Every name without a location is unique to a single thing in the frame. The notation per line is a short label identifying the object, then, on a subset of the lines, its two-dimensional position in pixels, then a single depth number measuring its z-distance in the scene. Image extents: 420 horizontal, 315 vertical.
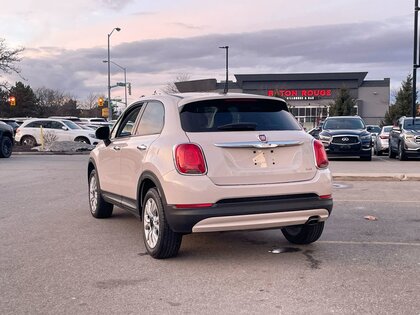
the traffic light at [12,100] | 43.40
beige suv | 5.11
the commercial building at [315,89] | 66.75
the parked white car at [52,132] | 26.29
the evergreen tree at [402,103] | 52.59
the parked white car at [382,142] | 23.16
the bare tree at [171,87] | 79.66
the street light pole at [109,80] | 49.12
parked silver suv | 18.73
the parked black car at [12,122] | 38.61
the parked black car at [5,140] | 19.41
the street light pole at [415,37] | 26.47
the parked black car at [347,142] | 18.44
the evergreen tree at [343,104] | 54.19
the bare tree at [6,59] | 36.50
